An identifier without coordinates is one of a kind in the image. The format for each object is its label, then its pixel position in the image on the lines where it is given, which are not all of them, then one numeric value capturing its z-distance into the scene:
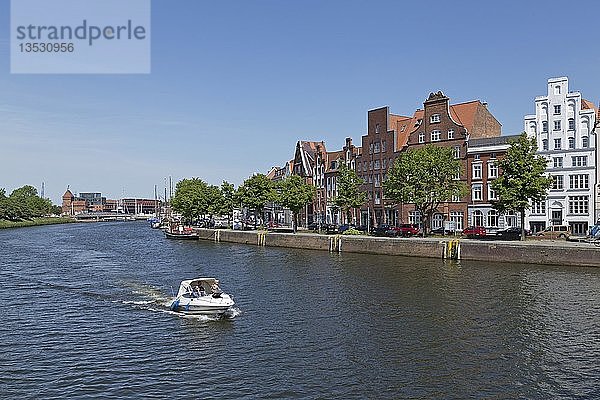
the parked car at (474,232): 82.48
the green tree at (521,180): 74.12
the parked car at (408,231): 89.06
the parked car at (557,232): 79.75
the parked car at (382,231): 91.00
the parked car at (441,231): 91.91
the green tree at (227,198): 140.90
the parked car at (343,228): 101.04
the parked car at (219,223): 149.02
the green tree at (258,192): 122.50
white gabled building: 84.38
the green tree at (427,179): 86.62
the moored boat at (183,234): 126.12
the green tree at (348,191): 102.81
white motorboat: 38.78
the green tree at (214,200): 145.06
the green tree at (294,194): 112.44
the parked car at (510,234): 78.50
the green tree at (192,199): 154.12
